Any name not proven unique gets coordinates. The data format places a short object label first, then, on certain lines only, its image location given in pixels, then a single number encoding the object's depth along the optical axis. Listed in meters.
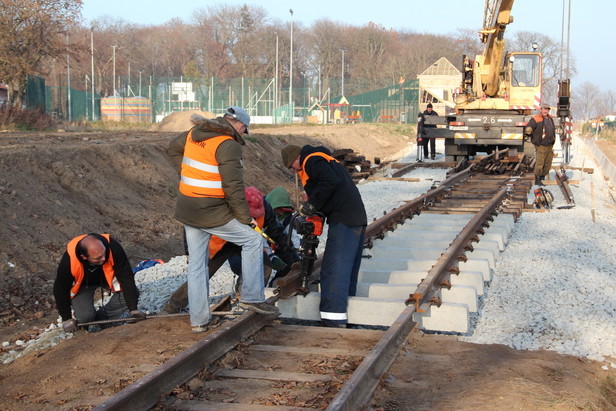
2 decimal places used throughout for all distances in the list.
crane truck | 21.52
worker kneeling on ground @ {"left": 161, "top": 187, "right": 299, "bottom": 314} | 6.86
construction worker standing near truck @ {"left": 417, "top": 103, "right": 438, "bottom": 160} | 24.73
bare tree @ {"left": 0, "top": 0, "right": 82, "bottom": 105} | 30.45
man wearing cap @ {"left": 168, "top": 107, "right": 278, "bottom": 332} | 5.71
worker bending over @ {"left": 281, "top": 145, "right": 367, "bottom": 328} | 6.31
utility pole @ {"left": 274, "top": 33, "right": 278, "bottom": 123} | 52.81
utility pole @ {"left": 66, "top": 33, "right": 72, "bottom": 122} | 44.58
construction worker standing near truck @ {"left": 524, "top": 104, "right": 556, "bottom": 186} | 16.70
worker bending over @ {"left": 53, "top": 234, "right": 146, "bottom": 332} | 6.29
